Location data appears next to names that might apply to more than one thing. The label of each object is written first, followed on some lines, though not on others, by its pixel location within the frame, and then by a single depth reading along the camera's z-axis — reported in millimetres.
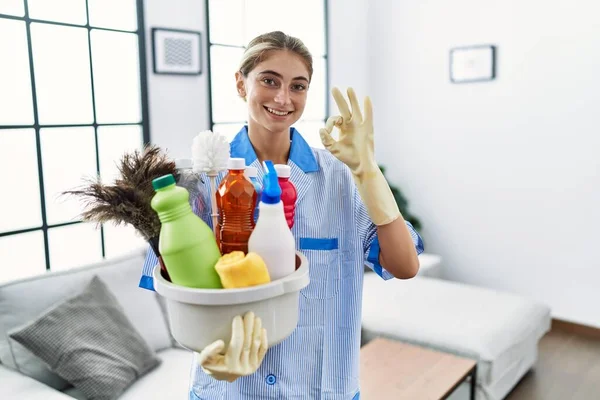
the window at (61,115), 2162
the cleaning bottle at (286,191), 756
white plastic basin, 637
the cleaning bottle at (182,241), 638
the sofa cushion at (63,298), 1816
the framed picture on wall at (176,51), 2561
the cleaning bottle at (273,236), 671
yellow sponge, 628
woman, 920
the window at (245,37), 2918
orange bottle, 708
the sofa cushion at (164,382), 1835
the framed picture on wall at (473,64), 3453
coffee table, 1966
